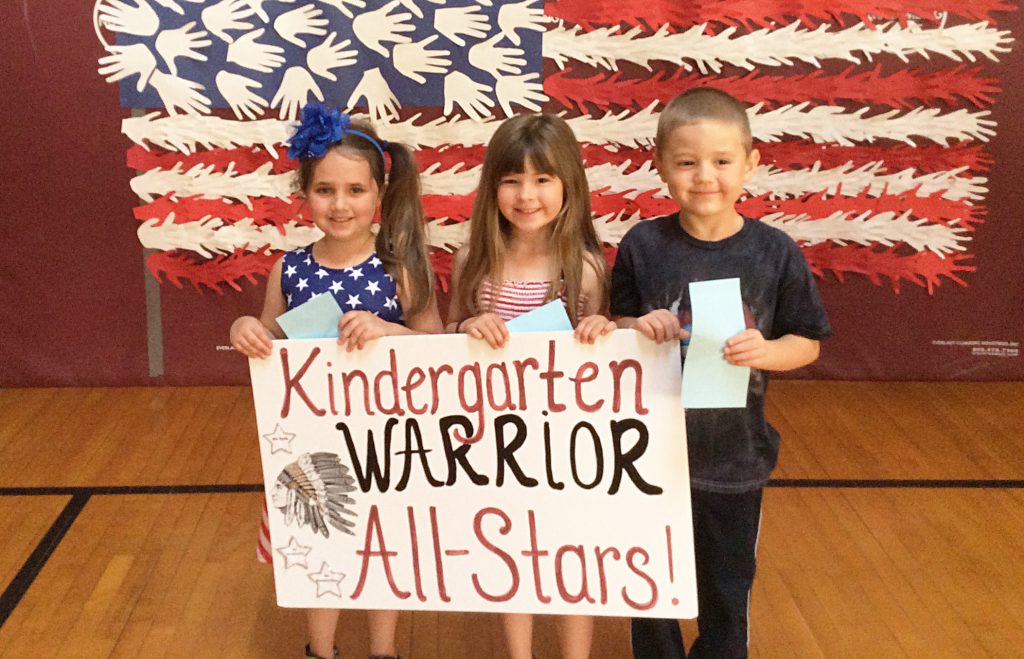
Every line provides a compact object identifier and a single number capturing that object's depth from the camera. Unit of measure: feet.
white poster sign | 5.14
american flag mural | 10.32
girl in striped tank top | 5.37
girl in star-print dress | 5.59
